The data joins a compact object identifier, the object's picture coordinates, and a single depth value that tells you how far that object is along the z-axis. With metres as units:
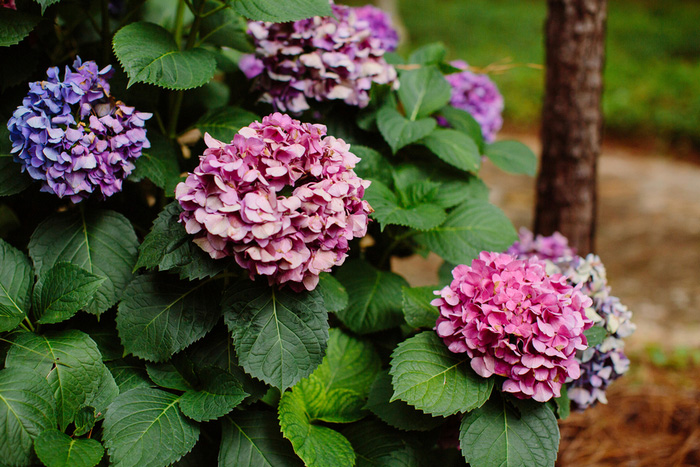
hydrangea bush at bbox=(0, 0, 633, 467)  1.48
